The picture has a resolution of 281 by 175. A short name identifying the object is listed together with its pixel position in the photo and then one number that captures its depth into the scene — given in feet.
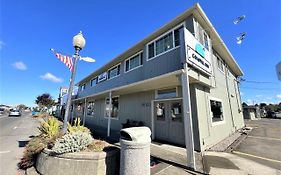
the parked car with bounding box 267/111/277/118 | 129.70
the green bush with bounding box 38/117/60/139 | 17.71
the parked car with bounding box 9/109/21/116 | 118.29
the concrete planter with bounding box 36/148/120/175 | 11.96
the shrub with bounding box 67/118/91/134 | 17.78
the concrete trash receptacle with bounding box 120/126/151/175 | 10.94
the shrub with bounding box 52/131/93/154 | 12.60
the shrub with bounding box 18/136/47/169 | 15.15
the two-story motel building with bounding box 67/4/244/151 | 20.72
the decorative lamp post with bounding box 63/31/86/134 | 17.24
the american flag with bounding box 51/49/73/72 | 17.47
